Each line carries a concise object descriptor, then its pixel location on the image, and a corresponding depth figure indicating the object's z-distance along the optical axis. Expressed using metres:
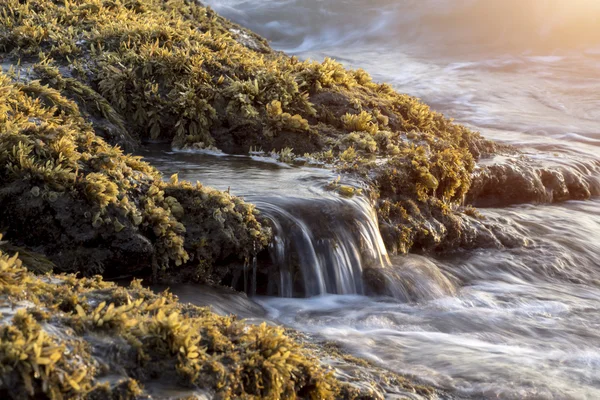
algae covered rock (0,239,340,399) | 2.93
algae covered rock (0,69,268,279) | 5.44
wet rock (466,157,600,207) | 10.22
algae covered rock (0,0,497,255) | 8.49
